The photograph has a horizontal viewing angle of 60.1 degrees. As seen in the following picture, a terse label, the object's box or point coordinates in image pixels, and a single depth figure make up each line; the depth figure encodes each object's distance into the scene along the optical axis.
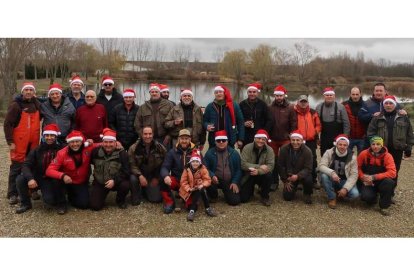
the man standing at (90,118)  5.73
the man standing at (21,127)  5.36
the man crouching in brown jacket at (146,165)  5.60
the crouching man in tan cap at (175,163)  5.46
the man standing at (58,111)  5.55
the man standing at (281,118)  6.22
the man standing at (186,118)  5.84
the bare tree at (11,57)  19.36
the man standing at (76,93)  5.99
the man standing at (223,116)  5.98
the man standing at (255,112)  6.28
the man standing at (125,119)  5.92
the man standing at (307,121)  6.19
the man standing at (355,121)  6.32
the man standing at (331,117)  6.17
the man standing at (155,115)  5.85
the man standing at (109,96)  6.13
